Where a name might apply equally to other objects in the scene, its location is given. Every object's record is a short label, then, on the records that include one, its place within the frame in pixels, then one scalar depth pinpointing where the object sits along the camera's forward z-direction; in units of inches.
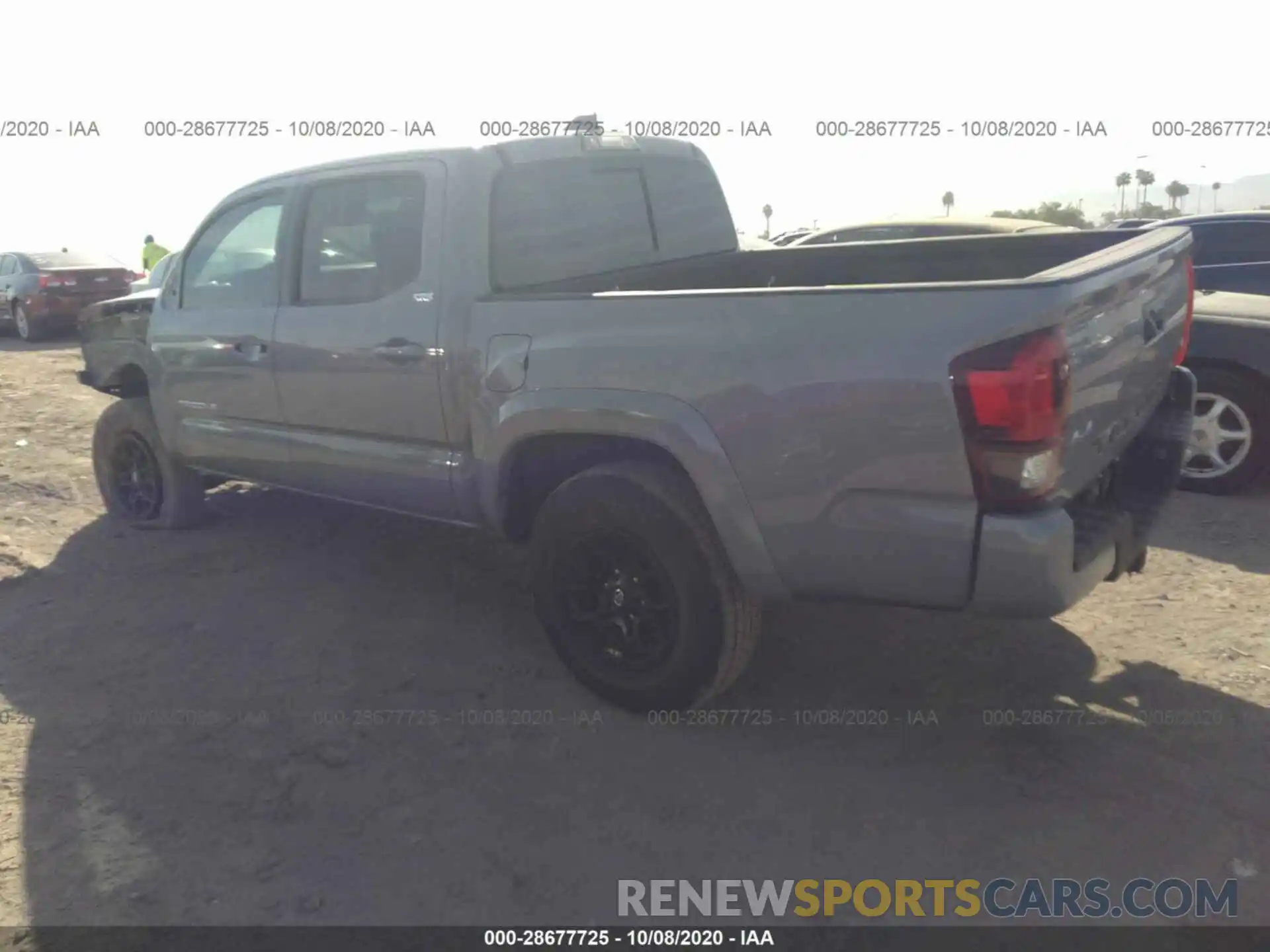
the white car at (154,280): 454.6
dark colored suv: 286.5
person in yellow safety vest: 669.3
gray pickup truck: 105.8
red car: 570.3
